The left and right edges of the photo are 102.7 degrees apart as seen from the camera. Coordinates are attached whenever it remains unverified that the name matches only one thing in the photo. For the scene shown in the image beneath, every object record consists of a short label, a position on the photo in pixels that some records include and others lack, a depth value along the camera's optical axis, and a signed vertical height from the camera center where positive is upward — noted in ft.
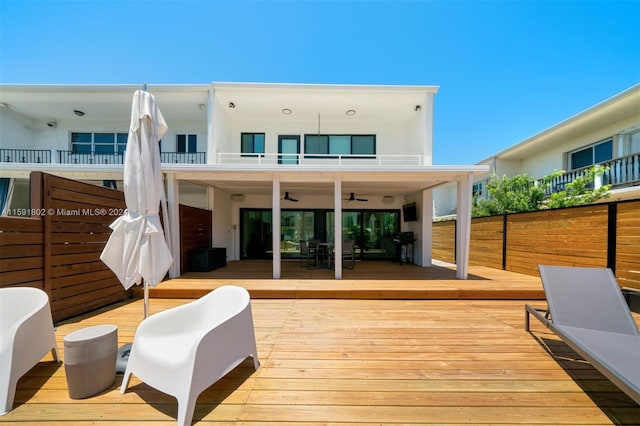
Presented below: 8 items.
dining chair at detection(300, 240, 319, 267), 26.09 -3.66
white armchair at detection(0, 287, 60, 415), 6.55 -3.54
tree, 26.22 +2.71
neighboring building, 26.40 +9.77
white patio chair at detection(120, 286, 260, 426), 6.31 -3.82
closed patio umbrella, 8.55 -0.23
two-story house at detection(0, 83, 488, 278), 27.17 +8.89
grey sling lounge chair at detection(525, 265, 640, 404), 7.00 -3.61
